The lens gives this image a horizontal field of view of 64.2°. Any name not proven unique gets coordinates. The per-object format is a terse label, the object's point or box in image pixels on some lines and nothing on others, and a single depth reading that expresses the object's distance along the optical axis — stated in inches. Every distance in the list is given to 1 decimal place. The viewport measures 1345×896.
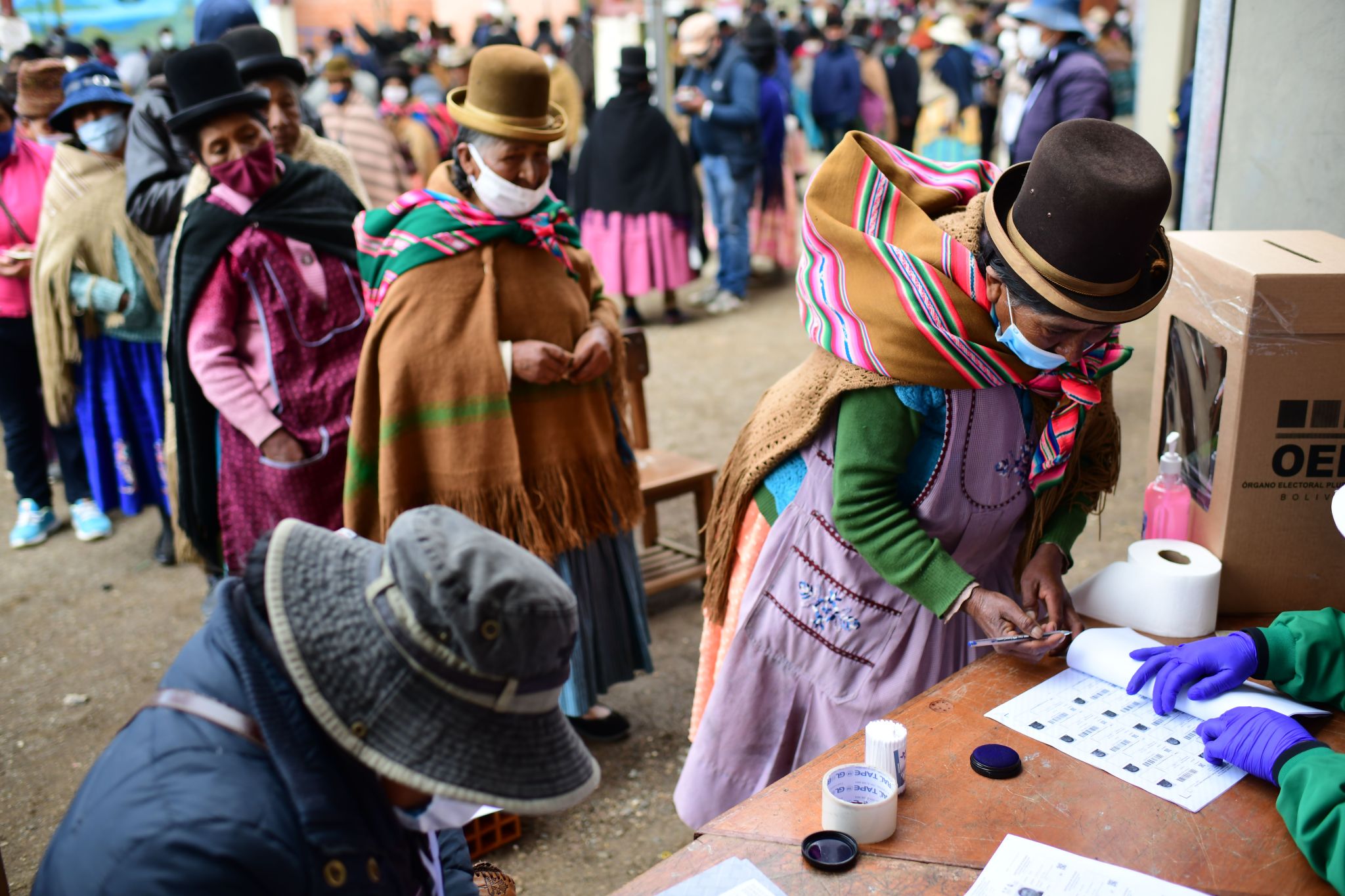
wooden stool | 149.2
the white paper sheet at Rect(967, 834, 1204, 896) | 51.5
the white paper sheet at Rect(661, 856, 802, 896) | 52.8
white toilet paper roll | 73.9
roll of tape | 55.1
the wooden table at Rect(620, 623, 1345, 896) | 53.1
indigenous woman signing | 62.6
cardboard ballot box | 72.1
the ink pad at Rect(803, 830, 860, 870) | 53.9
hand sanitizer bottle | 82.9
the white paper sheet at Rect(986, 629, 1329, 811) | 60.0
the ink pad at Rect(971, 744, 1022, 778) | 60.4
